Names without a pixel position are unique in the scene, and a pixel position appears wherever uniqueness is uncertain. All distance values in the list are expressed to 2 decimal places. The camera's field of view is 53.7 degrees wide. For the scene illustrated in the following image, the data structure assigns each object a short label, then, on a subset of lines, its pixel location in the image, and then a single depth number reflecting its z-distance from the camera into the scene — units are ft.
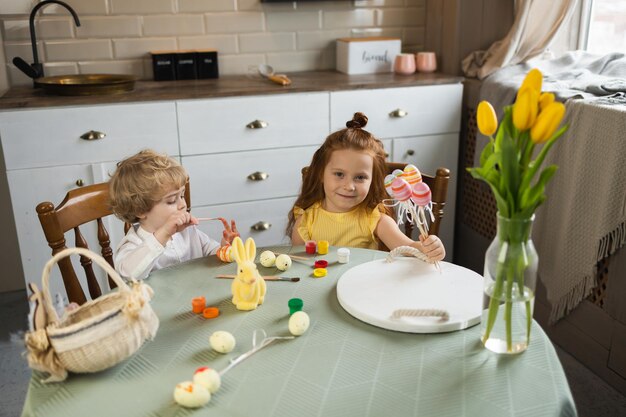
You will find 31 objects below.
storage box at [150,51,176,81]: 9.04
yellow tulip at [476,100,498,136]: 3.33
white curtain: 8.84
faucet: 8.35
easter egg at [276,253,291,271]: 4.75
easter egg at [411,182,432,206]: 4.42
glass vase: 3.41
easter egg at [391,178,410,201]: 4.40
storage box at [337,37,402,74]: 9.60
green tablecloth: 3.19
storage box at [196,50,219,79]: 9.25
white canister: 4.86
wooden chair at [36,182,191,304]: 4.96
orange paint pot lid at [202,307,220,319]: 4.08
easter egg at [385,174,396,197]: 4.60
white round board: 3.87
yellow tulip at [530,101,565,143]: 3.03
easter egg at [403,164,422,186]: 4.54
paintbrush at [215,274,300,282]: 4.59
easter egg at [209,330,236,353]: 3.63
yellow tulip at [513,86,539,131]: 3.06
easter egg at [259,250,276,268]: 4.80
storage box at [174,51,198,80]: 9.13
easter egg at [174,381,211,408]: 3.14
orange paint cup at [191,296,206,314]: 4.14
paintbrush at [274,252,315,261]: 4.95
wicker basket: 3.27
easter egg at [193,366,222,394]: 3.24
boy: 5.11
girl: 5.65
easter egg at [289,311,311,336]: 3.81
